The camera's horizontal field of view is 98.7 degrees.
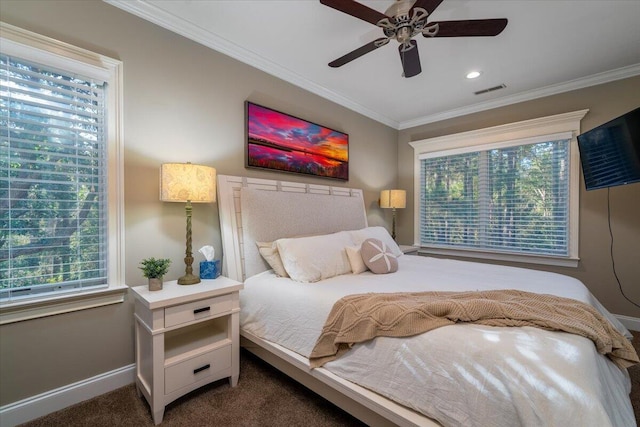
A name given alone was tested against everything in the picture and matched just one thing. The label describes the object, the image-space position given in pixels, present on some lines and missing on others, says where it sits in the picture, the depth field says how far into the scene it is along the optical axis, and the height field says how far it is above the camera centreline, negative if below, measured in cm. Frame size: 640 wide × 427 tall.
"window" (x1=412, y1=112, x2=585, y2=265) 323 +24
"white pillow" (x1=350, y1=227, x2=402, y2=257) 278 -26
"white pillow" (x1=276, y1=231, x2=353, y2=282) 210 -37
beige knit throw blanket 124 -51
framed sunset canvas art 269 +74
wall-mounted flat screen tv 223 +52
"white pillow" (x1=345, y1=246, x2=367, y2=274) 236 -43
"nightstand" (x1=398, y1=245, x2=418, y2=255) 389 -55
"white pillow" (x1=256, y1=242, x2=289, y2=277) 224 -37
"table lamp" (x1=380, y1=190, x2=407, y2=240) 401 +18
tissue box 207 -43
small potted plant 176 -39
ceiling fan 161 +119
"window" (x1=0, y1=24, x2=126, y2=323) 155 +23
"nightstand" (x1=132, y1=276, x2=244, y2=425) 159 -88
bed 98 -61
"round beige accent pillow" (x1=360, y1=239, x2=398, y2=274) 233 -40
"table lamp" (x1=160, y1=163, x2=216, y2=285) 182 +18
